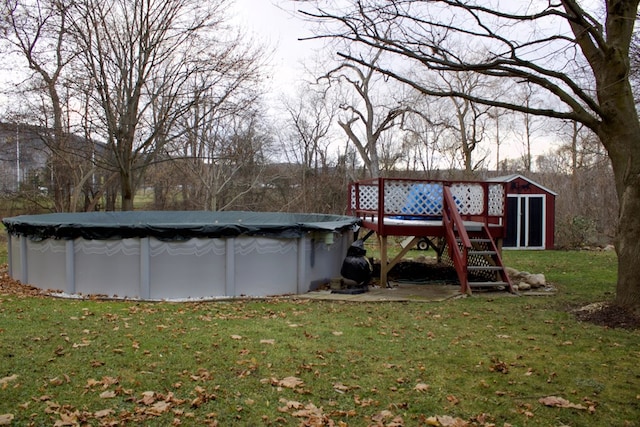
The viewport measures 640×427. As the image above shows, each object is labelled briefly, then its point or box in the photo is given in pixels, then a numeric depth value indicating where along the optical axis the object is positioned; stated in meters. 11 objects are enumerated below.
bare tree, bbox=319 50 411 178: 23.81
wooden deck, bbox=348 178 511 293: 8.98
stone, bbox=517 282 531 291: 8.60
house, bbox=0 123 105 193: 15.67
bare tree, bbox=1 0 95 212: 13.77
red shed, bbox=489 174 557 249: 17.61
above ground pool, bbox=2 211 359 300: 7.75
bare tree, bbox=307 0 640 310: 5.95
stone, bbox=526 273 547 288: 8.70
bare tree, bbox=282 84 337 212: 25.43
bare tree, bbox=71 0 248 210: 12.99
